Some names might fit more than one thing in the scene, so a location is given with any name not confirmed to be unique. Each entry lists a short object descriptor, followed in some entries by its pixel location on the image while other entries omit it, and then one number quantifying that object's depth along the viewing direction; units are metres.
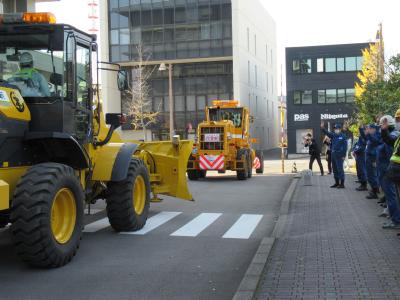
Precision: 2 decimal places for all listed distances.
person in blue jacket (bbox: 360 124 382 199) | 11.95
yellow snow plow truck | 20.95
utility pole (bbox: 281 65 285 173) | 24.49
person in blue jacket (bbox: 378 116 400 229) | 8.45
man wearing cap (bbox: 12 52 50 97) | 7.16
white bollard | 17.19
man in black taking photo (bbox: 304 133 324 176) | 22.48
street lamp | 33.37
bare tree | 47.88
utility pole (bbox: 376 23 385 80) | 18.11
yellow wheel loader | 6.38
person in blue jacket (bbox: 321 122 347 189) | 15.82
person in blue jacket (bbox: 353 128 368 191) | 14.55
